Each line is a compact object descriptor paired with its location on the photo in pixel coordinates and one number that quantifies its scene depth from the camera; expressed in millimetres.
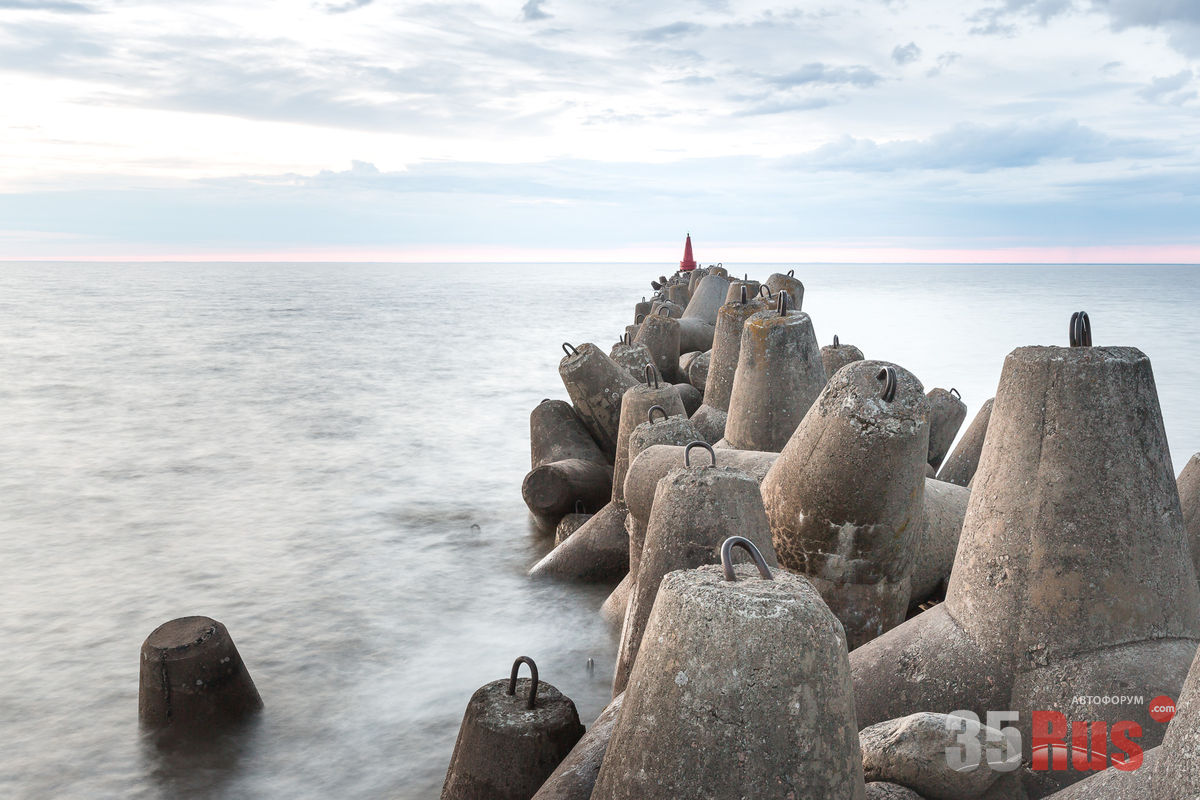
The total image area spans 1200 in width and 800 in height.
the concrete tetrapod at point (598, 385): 8117
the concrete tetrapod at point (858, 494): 3670
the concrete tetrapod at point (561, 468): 7504
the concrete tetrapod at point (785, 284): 11203
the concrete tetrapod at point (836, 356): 7387
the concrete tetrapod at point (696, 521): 3520
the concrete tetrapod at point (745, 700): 2043
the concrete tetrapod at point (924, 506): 4406
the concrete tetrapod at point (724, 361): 7209
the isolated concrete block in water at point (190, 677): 4574
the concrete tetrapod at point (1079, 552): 2795
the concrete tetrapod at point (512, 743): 3293
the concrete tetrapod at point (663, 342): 10820
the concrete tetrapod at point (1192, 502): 3986
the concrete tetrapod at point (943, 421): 7762
